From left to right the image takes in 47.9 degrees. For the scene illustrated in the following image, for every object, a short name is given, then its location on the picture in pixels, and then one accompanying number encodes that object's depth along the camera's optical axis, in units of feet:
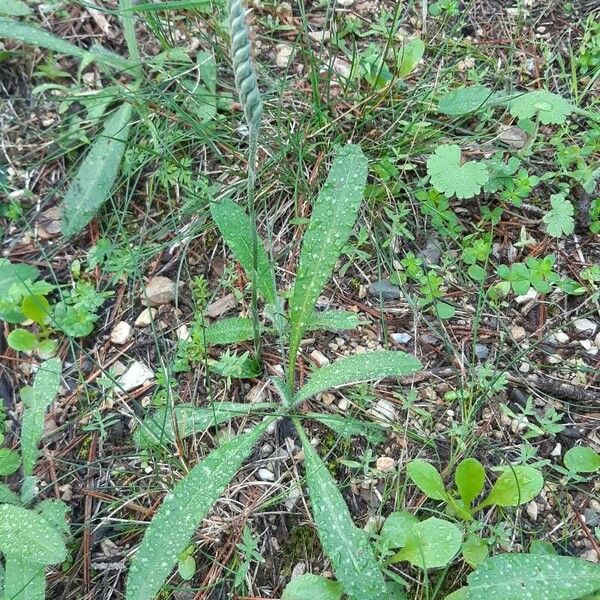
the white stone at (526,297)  1.28
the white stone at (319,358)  1.25
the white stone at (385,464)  1.15
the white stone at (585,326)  1.25
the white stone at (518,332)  1.25
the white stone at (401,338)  1.26
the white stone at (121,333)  1.32
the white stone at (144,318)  1.33
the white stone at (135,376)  1.27
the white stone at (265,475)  1.17
